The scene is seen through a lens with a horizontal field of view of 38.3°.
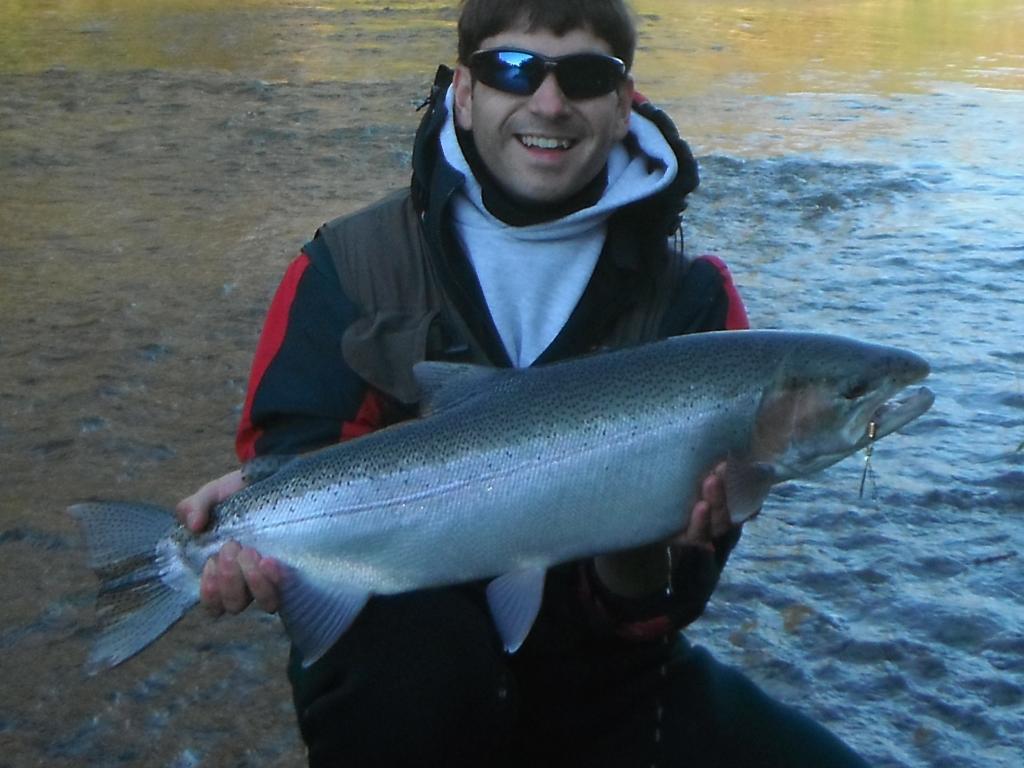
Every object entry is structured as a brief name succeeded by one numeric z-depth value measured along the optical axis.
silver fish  2.59
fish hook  2.65
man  2.89
